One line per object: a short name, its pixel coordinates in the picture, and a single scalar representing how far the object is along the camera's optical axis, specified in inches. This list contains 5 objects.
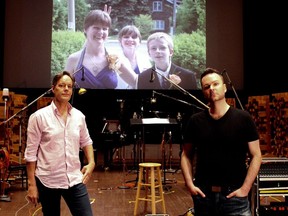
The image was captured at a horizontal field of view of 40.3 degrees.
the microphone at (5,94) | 256.4
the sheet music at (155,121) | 240.2
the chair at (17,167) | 251.6
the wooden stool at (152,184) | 189.2
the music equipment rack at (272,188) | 144.3
